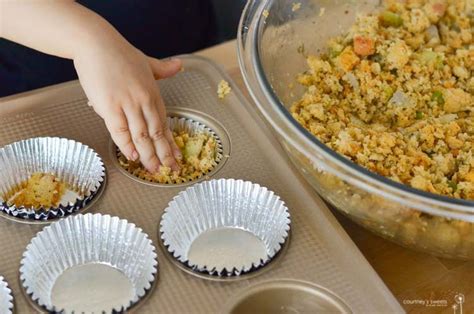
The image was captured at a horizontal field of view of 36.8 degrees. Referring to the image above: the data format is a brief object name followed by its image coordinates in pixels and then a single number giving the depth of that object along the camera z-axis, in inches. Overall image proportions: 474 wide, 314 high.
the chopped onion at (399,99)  38.7
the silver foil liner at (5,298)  29.2
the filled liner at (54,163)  35.4
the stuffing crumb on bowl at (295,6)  40.4
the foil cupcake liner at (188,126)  38.5
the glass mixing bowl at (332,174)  28.1
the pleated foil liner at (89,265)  30.3
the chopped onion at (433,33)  42.7
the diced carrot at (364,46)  40.7
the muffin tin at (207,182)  30.6
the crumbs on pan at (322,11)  42.2
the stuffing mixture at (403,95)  34.6
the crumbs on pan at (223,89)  40.1
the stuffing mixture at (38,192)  34.3
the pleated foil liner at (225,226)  32.3
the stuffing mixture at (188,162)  35.7
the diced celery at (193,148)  37.1
